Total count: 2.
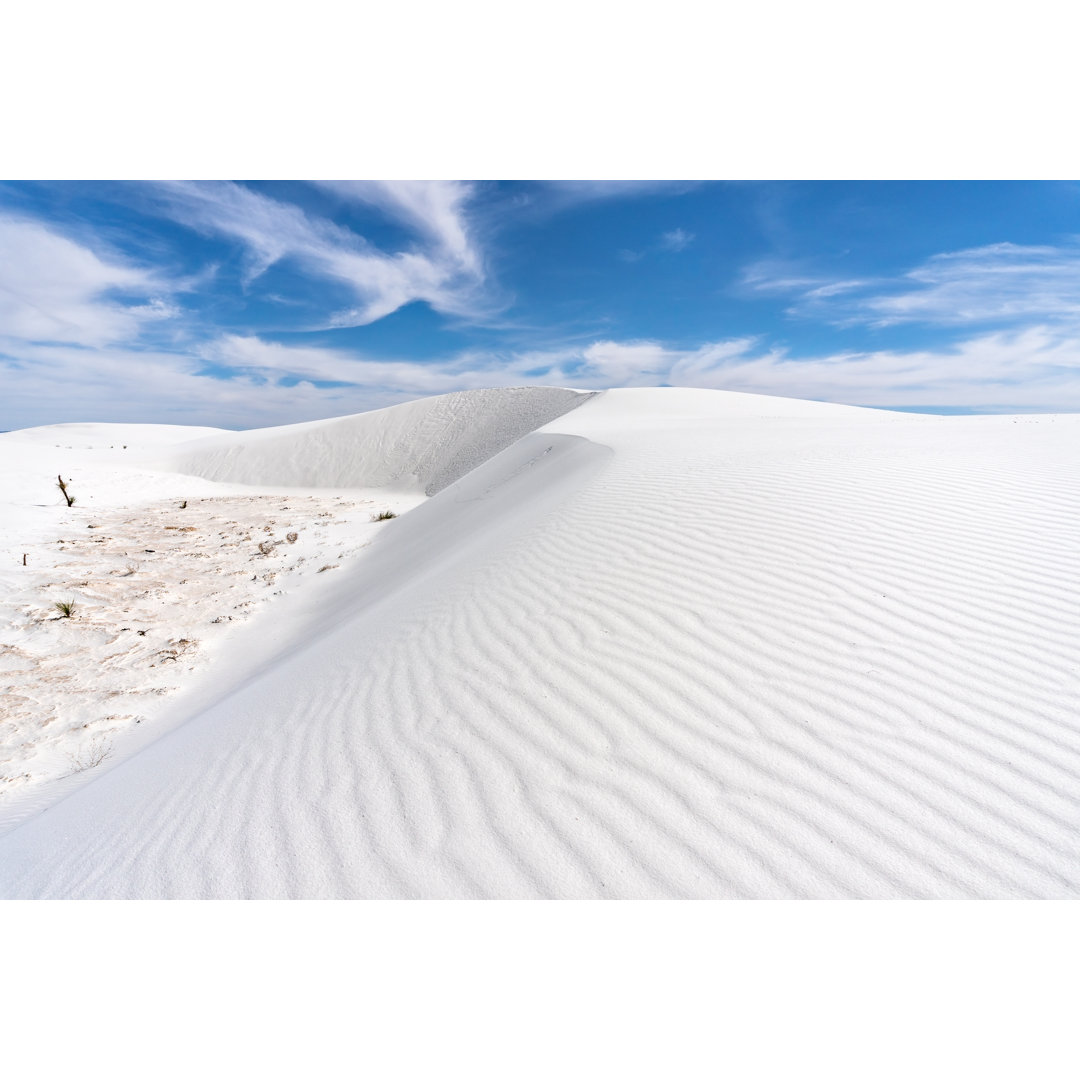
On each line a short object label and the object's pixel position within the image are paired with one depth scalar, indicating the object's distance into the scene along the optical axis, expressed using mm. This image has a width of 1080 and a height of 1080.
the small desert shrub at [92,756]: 3947
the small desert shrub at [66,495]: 11016
